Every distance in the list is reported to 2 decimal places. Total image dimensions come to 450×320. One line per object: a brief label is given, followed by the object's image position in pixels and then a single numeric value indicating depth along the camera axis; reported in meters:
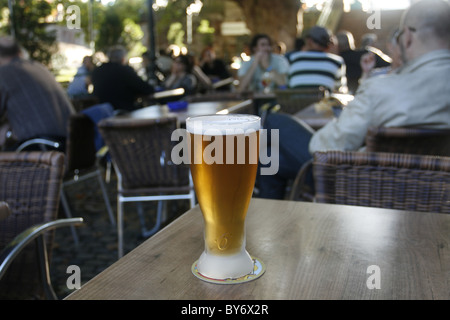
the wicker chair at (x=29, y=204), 1.56
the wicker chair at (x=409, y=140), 1.83
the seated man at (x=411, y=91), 2.04
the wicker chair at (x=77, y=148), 3.42
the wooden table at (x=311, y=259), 0.67
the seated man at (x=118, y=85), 5.41
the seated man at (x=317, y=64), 5.35
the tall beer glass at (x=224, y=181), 0.70
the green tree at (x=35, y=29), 10.07
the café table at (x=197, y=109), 3.65
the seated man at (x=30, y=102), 3.72
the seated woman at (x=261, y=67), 6.10
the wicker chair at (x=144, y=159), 2.88
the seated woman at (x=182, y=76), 7.09
